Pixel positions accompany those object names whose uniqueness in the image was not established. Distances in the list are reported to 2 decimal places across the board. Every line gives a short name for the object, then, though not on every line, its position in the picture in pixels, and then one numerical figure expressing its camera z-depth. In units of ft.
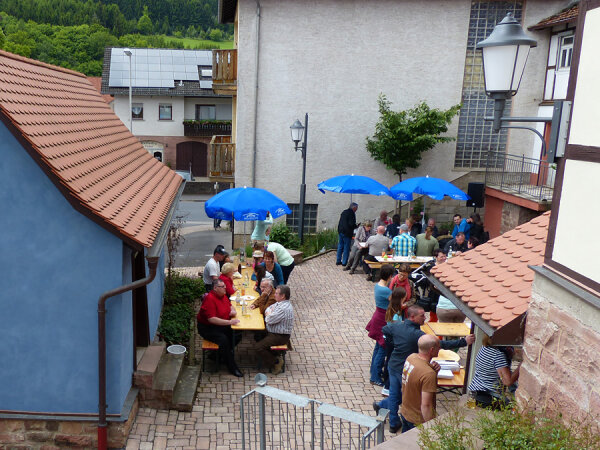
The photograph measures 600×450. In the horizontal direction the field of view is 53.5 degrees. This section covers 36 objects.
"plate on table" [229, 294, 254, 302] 34.86
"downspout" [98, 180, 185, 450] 21.54
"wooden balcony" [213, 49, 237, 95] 63.77
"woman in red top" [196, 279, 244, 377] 30.27
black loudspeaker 63.16
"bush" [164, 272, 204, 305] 40.45
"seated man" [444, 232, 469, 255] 44.93
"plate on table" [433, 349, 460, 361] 27.45
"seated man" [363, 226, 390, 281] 48.08
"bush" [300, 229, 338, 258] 60.86
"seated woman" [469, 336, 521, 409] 21.40
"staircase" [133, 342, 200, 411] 25.71
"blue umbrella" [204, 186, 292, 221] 41.55
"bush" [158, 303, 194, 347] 33.09
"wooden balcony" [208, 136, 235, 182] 65.51
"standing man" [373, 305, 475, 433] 23.58
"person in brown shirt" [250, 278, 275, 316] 32.63
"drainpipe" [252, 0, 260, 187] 61.72
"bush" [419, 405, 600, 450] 12.94
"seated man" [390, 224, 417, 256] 47.19
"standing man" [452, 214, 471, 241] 51.33
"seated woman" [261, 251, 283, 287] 38.52
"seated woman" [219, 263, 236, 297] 35.73
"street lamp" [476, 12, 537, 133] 15.96
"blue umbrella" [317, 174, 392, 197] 51.62
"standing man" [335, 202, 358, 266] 53.47
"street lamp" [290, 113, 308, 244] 58.49
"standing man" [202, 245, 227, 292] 37.24
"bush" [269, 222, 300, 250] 60.03
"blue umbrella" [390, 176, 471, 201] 51.13
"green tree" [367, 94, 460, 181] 61.11
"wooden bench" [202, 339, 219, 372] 30.22
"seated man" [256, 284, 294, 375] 30.32
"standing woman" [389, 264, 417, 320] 32.81
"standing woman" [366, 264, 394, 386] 29.09
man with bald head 20.54
